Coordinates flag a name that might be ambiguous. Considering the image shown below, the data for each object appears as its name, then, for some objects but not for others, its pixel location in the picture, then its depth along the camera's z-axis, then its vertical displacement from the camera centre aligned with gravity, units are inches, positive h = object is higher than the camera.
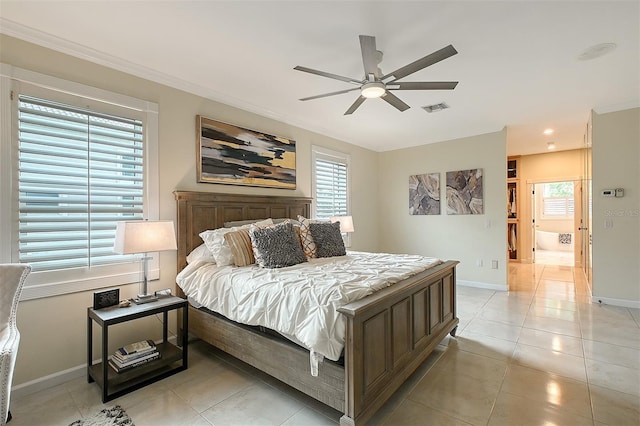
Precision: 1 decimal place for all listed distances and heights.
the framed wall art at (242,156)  131.0 +28.0
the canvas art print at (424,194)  223.8 +14.1
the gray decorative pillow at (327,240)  130.3 -12.0
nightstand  83.3 -47.1
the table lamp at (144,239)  91.3 -7.9
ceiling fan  78.0 +41.1
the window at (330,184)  190.4 +19.6
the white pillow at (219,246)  108.3 -11.9
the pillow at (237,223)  130.6 -4.3
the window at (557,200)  374.9 +14.5
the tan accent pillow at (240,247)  107.6 -12.4
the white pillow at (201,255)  113.5 -15.9
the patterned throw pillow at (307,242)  126.6 -12.5
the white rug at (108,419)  73.5 -51.6
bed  67.6 -36.1
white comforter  68.7 -21.5
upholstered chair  68.7 -20.7
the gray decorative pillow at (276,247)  105.0 -12.4
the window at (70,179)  86.8 +11.6
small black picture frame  91.4 -26.3
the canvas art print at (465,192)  204.1 +13.9
